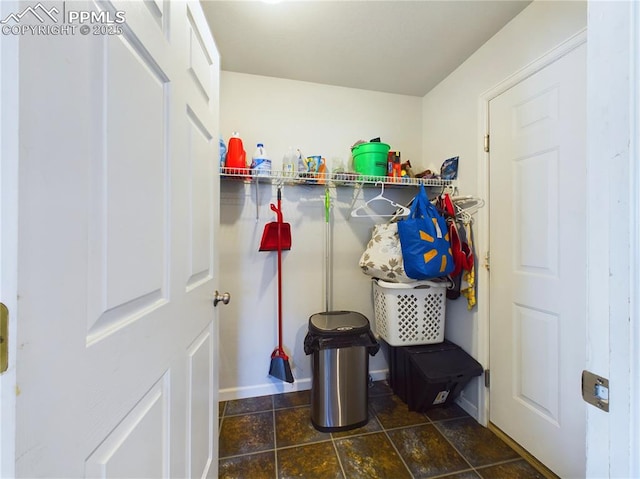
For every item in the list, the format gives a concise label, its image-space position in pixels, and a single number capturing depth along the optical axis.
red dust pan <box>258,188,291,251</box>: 1.74
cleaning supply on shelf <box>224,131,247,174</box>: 1.60
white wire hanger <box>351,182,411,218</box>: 1.97
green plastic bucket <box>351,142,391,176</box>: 1.76
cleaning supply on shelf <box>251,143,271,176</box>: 1.62
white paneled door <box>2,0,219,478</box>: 0.31
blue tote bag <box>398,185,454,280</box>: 1.42
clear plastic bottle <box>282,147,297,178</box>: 1.76
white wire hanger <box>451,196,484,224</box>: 1.61
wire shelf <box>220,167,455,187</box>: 1.61
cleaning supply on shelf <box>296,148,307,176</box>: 1.77
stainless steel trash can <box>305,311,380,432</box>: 1.50
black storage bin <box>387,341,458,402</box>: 1.68
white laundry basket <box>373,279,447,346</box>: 1.67
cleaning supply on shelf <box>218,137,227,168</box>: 1.56
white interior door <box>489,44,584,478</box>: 1.13
